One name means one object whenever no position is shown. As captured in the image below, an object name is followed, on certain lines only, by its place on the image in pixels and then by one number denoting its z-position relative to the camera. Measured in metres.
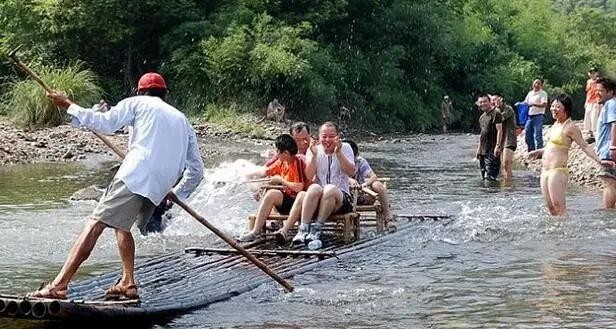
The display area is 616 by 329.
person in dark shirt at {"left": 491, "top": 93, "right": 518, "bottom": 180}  18.23
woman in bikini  12.34
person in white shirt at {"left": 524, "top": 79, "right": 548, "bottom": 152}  21.14
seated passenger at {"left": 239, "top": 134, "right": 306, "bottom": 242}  10.95
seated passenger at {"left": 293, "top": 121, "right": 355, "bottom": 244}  10.59
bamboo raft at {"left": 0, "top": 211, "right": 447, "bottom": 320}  6.84
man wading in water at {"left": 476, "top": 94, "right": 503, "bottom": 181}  18.23
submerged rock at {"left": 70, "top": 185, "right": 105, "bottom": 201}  15.95
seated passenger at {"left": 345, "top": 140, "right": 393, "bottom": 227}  11.44
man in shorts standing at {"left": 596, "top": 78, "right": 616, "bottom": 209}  12.86
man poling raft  7.40
